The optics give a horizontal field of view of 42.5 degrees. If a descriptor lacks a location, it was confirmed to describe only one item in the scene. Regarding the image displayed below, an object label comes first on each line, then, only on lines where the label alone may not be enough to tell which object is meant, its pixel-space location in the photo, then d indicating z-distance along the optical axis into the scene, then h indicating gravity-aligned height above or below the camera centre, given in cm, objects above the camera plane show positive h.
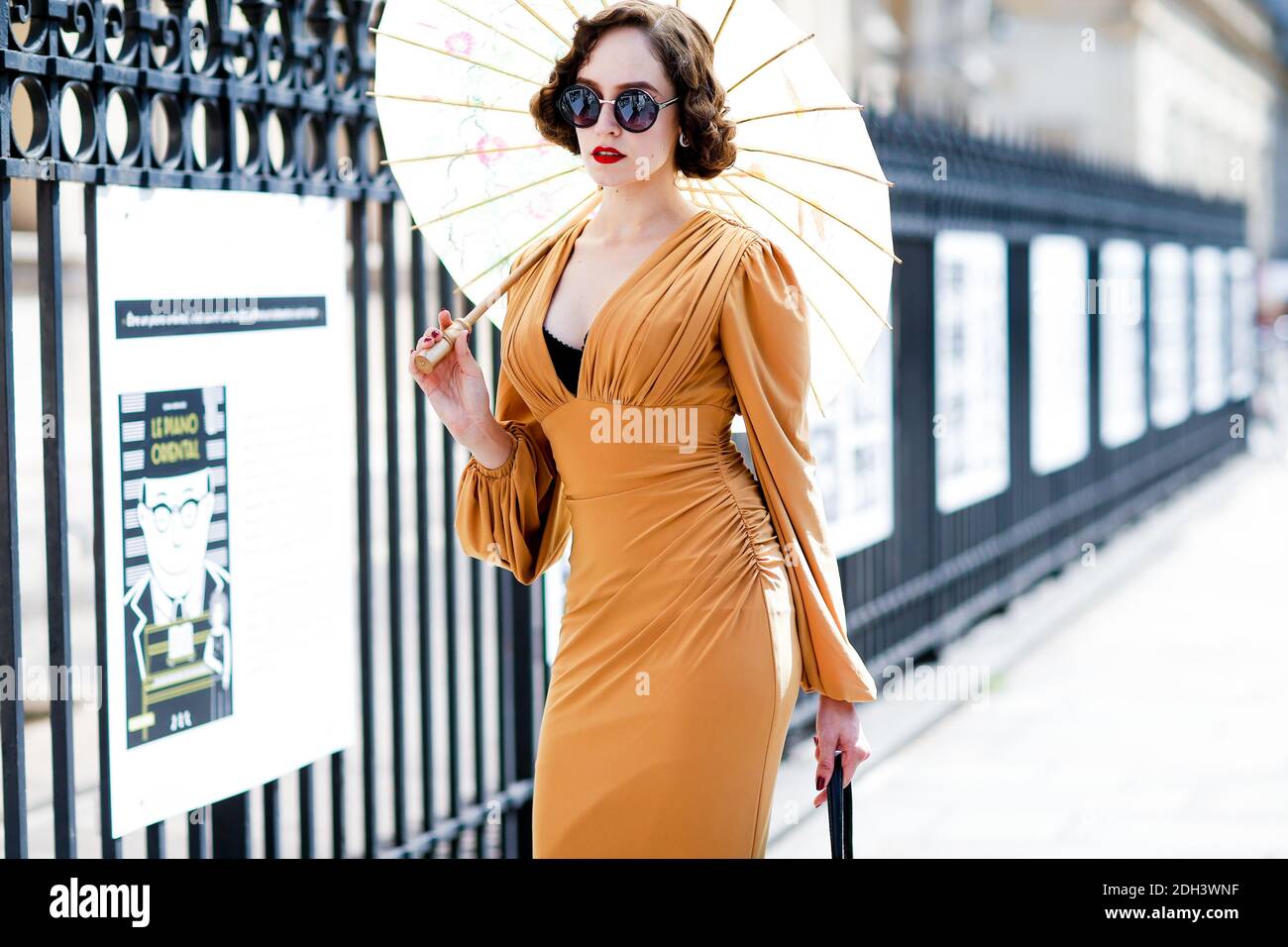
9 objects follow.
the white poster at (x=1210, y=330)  1644 +99
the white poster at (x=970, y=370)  845 +32
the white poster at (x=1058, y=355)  1038 +49
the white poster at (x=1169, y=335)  1420 +81
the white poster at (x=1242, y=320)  1852 +122
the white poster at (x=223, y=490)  345 -11
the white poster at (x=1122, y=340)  1233 +69
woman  264 -7
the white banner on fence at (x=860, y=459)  697 -12
